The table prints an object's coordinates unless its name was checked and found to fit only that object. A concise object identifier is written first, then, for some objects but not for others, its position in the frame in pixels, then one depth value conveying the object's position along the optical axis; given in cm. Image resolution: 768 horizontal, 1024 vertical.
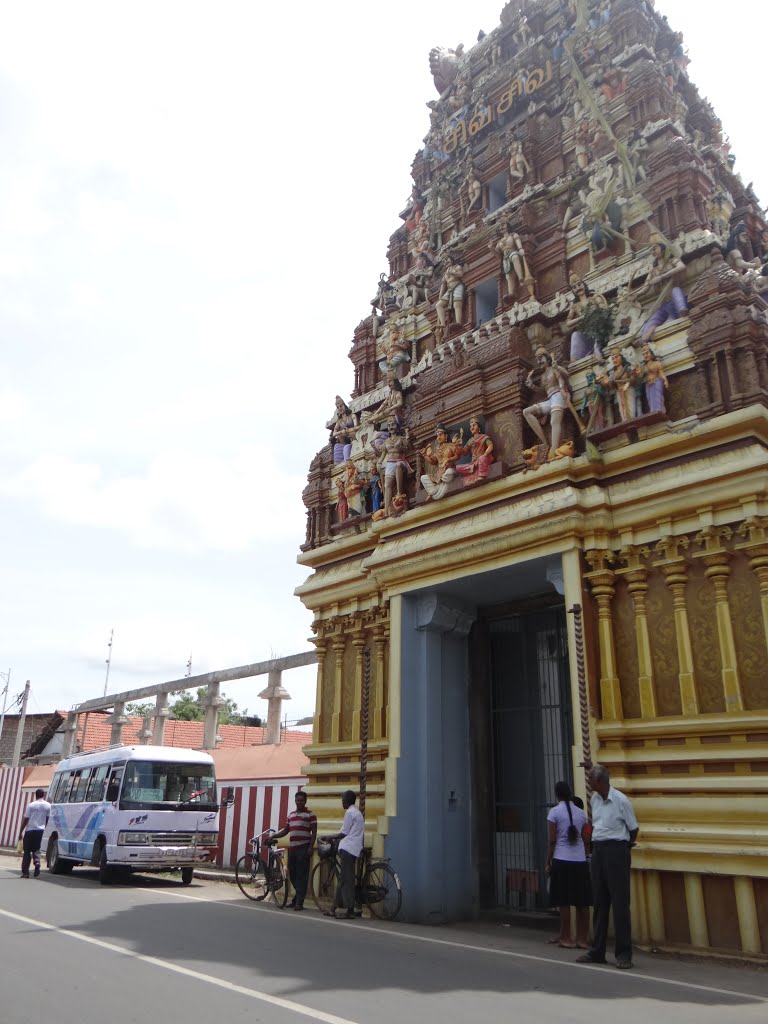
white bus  1502
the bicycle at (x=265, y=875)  1216
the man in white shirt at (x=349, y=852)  1041
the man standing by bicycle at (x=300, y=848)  1147
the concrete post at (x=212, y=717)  2403
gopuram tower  880
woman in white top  827
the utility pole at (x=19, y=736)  3413
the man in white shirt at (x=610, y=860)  706
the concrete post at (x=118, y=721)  2886
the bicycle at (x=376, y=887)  1040
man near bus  1561
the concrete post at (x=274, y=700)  2147
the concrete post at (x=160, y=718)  2647
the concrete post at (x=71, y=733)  3225
